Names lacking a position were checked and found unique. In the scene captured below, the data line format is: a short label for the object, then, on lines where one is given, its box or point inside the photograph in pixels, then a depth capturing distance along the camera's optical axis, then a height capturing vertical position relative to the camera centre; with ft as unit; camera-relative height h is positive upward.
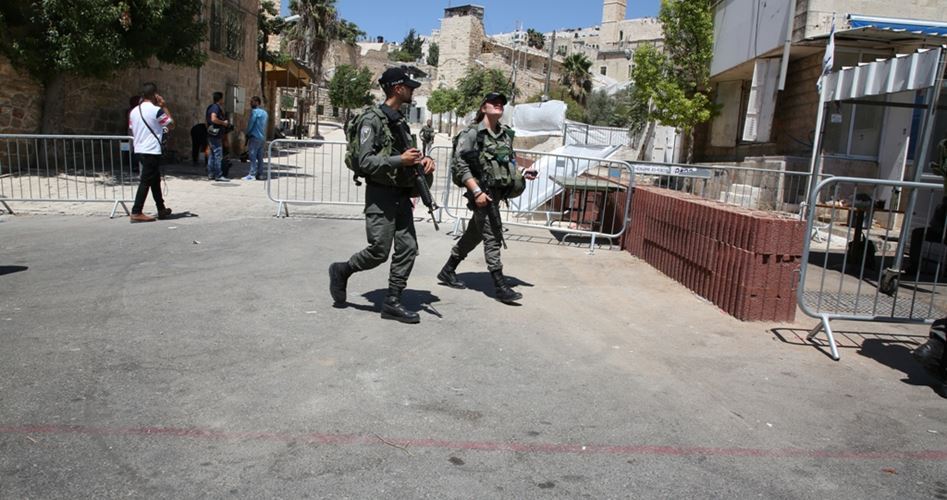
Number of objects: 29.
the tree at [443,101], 205.19 +12.85
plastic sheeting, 79.90 +3.53
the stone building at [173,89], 44.04 +2.52
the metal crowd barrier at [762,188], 38.09 -1.75
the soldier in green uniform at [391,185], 15.96 -1.16
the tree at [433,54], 379.84 +49.22
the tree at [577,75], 228.02 +25.41
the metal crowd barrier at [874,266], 17.22 -3.81
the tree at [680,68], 65.92 +8.99
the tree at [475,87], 193.77 +16.40
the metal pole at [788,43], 48.70 +8.72
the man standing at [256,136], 47.88 -0.54
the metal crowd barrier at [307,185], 34.47 -3.65
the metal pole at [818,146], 25.28 +0.88
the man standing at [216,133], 46.57 -0.49
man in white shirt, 29.25 -0.56
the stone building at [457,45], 243.60 +35.39
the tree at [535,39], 331.86 +54.16
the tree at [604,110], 199.00 +12.87
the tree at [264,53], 87.76 +10.29
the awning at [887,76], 22.08 +3.30
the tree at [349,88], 180.65 +12.58
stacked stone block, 18.44 -2.85
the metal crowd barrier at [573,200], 30.99 -2.57
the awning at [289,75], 89.10 +8.04
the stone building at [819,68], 43.98 +7.51
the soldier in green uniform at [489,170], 19.49 -0.76
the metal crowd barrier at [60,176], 35.40 -3.81
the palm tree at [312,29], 138.72 +21.64
